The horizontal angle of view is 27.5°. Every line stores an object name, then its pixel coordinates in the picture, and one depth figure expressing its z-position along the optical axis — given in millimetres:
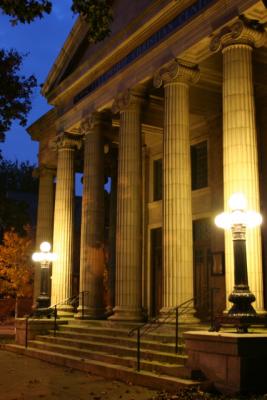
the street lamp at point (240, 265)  11227
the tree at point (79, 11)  9705
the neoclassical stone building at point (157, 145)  14609
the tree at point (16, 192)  18422
